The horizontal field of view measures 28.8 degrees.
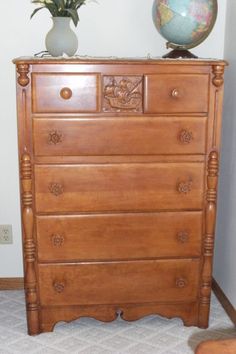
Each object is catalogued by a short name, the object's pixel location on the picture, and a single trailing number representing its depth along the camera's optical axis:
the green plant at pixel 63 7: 1.89
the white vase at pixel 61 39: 1.90
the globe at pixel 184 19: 1.89
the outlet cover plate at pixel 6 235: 2.49
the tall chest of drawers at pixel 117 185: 1.84
